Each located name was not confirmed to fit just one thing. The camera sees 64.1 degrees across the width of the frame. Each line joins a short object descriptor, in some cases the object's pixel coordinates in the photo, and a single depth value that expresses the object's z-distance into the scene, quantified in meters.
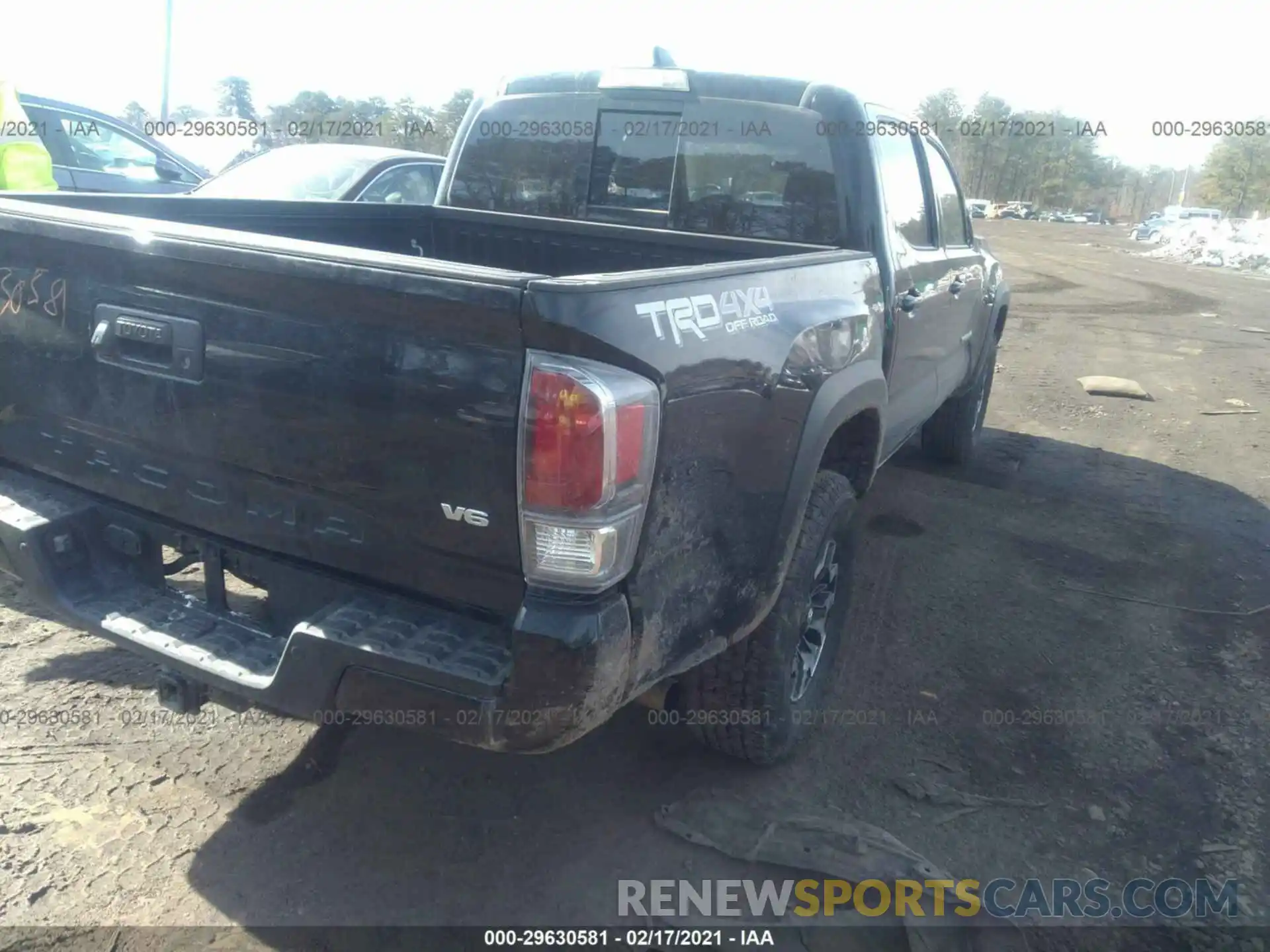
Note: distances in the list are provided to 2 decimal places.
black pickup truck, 2.01
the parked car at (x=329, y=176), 7.14
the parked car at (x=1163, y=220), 43.55
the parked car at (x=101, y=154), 8.52
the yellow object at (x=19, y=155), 6.13
